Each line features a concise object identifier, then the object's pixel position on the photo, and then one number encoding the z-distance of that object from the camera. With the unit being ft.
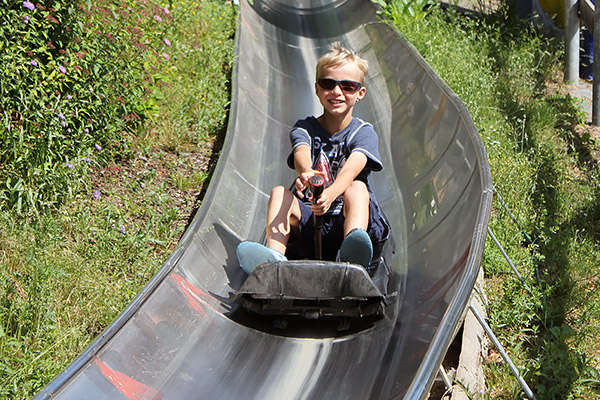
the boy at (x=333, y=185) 11.09
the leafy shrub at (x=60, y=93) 13.30
